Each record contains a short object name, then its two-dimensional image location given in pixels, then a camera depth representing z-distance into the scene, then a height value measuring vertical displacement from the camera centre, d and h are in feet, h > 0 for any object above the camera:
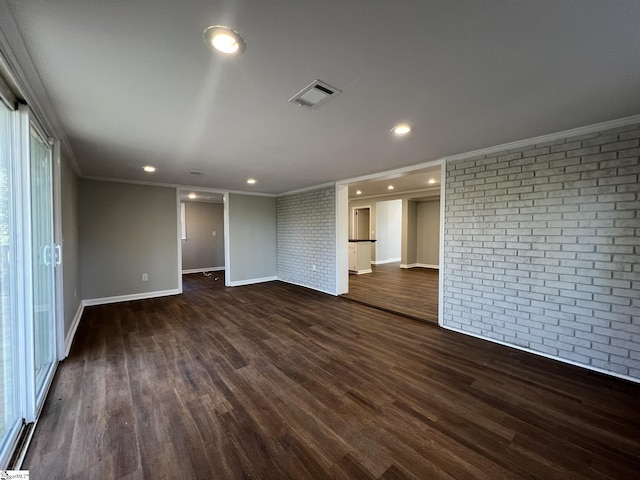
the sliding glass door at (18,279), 5.15 -0.93
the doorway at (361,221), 33.19 +1.82
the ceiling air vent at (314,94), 5.75 +3.30
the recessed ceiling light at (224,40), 4.10 +3.24
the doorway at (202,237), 25.85 -0.16
